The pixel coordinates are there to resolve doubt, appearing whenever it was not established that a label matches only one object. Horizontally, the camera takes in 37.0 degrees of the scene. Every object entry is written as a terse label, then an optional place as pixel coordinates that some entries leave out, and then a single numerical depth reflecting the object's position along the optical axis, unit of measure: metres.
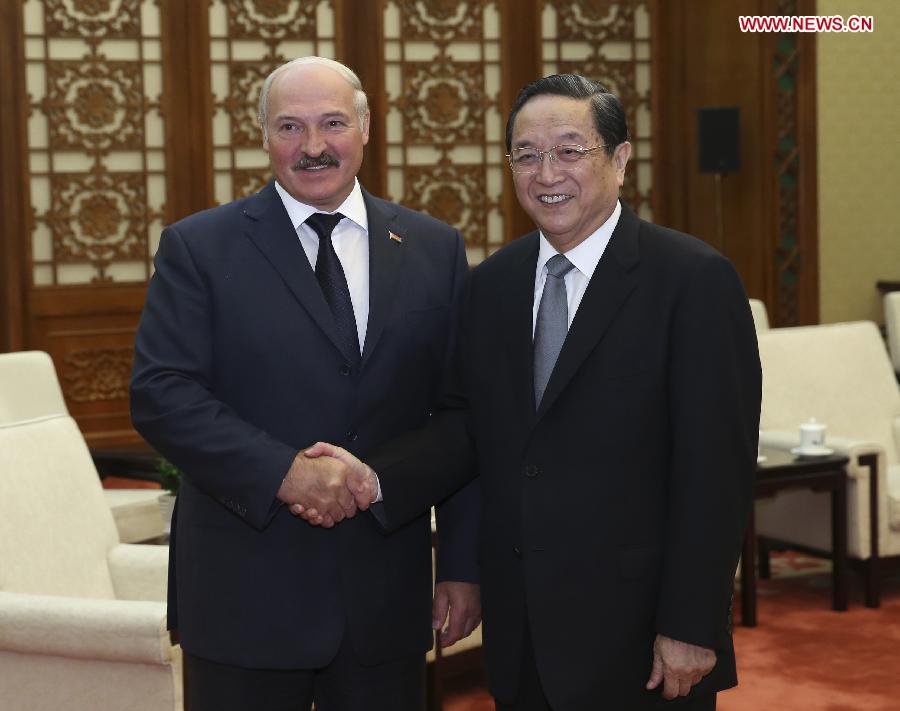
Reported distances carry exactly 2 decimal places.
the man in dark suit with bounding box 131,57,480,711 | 2.00
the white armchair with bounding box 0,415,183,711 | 2.60
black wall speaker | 7.45
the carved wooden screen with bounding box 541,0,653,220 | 7.91
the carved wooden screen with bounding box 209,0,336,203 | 7.35
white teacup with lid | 4.55
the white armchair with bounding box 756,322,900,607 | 4.57
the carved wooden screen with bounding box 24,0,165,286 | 7.07
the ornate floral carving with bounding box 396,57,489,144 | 7.66
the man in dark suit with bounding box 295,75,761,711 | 1.84
